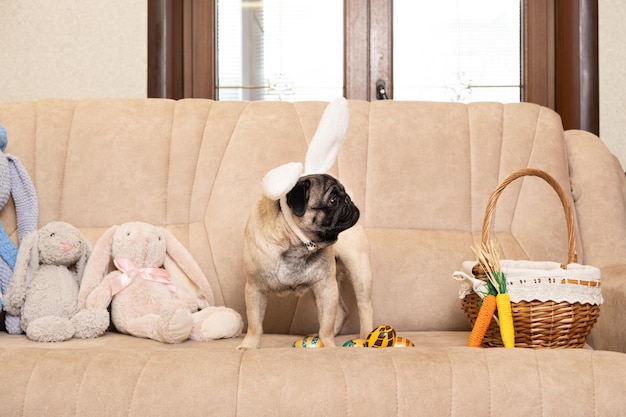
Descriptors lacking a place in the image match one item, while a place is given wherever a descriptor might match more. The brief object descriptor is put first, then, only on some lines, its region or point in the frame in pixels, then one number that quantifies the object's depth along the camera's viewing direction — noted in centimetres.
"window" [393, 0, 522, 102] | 363
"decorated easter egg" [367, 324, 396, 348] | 154
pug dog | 146
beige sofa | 195
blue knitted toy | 187
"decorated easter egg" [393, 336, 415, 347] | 157
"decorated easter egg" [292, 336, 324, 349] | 160
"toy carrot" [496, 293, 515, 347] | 152
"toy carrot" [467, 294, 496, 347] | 154
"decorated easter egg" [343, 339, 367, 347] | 159
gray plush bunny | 173
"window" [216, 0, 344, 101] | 364
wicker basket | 153
